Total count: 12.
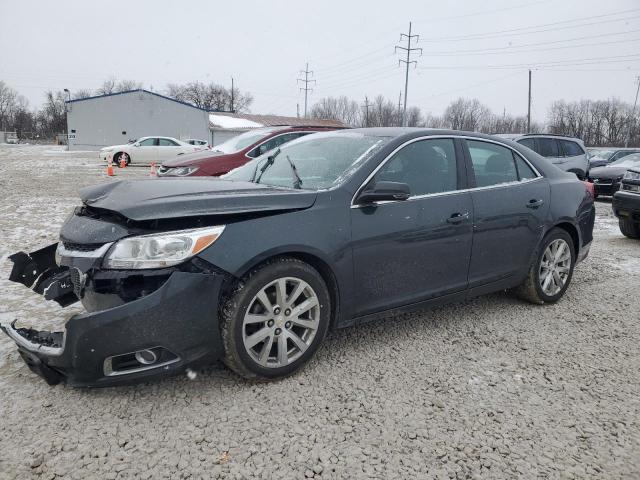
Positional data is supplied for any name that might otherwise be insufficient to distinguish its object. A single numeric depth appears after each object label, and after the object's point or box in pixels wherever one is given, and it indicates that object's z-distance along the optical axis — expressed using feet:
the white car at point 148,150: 77.41
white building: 139.95
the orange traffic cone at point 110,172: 53.47
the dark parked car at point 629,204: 24.09
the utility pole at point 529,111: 159.77
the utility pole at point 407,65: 141.49
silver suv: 40.86
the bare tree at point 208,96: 262.06
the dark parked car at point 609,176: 43.96
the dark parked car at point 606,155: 62.32
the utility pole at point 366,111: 255.68
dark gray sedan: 8.12
